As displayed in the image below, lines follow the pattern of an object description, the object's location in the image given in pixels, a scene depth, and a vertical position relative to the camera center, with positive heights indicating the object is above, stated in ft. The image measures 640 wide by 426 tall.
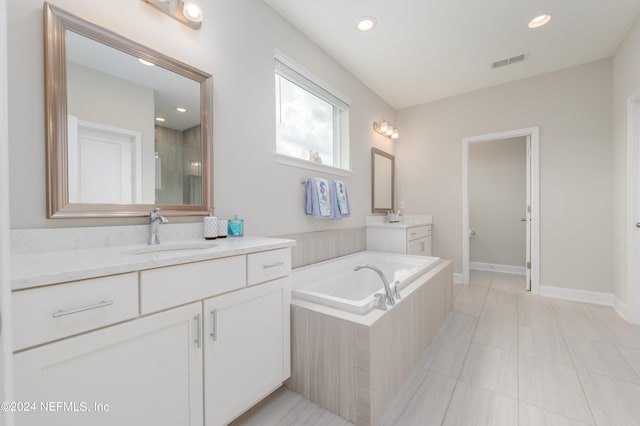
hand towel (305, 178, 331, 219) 7.63 +0.35
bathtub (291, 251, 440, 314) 6.92 -1.87
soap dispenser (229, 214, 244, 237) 5.61 -0.34
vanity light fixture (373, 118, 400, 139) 11.72 +3.75
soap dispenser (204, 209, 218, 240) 5.13 -0.31
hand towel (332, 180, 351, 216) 8.58 +0.43
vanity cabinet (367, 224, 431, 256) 10.21 -1.10
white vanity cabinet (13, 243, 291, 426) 2.36 -1.54
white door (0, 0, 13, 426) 1.40 -0.33
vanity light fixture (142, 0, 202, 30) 4.66 +3.72
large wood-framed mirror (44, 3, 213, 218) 3.67 +1.42
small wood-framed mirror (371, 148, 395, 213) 11.41 +1.38
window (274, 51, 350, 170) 7.39 +3.01
